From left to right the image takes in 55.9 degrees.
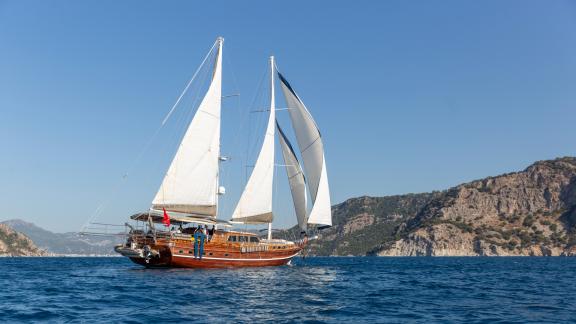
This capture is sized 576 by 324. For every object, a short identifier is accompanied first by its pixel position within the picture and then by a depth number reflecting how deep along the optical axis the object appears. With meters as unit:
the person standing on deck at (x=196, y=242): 50.66
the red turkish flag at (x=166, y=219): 49.53
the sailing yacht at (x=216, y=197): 50.12
